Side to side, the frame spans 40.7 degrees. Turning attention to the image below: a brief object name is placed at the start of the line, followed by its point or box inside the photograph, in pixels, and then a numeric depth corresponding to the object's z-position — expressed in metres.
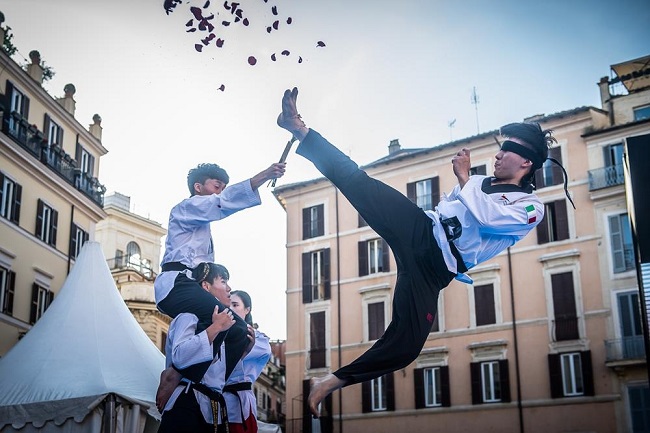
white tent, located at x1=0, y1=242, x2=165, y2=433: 10.51
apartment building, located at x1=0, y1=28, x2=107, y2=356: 27.33
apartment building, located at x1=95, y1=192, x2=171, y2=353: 43.59
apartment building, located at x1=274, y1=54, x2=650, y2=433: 31.05
